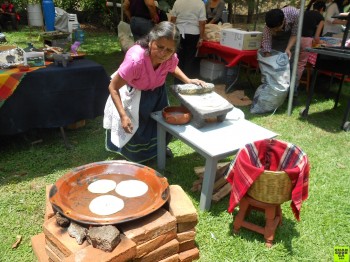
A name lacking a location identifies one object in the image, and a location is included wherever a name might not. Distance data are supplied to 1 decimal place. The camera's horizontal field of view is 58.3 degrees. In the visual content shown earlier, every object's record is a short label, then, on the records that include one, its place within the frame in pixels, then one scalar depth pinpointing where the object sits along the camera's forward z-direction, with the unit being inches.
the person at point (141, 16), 196.5
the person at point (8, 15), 457.7
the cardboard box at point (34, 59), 131.7
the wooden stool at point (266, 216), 86.1
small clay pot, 126.8
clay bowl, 105.6
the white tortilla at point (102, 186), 80.2
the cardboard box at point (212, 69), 240.2
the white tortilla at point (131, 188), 79.1
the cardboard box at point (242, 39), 195.9
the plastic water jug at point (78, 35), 256.1
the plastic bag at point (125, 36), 249.9
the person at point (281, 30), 180.4
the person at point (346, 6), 285.9
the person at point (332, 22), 275.7
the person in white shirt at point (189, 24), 211.3
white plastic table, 92.3
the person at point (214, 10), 278.4
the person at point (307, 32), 195.9
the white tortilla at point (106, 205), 72.5
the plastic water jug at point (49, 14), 251.3
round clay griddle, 69.2
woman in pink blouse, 93.9
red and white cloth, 78.7
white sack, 186.7
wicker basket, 77.9
